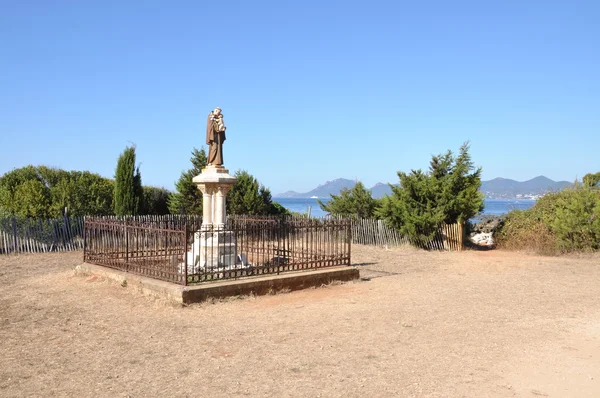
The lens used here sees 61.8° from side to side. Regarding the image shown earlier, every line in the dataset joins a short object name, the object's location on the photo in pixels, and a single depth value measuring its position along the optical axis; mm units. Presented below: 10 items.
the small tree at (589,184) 20030
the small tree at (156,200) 25250
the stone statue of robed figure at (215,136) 12336
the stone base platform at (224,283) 9789
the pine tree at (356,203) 24828
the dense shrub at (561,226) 18609
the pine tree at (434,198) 20688
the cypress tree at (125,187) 21922
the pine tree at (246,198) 24406
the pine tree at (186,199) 23875
